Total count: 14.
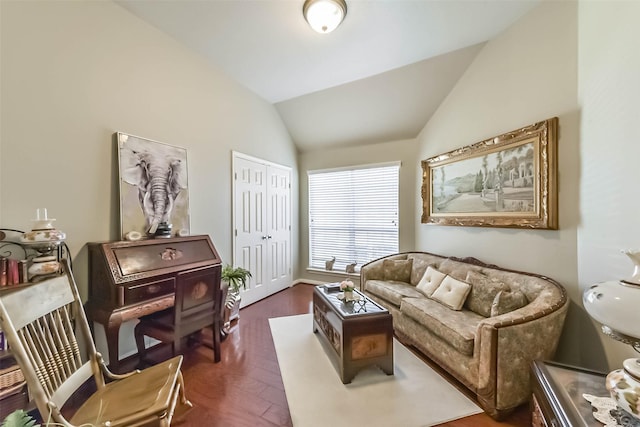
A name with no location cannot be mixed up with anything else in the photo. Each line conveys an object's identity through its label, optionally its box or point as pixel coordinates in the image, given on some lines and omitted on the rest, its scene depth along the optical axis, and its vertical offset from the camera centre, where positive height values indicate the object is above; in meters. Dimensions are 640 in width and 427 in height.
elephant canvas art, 2.48 +0.28
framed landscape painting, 2.40 +0.33
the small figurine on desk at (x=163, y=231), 2.67 -0.20
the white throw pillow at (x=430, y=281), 3.01 -0.85
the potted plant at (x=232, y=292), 3.08 -1.02
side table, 1.25 -1.00
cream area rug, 1.79 -1.44
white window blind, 4.63 -0.05
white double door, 3.88 -0.21
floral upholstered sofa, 1.80 -0.98
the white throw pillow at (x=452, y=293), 2.65 -0.88
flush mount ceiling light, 2.19 +1.75
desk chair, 2.12 -0.93
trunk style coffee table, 2.15 -1.09
